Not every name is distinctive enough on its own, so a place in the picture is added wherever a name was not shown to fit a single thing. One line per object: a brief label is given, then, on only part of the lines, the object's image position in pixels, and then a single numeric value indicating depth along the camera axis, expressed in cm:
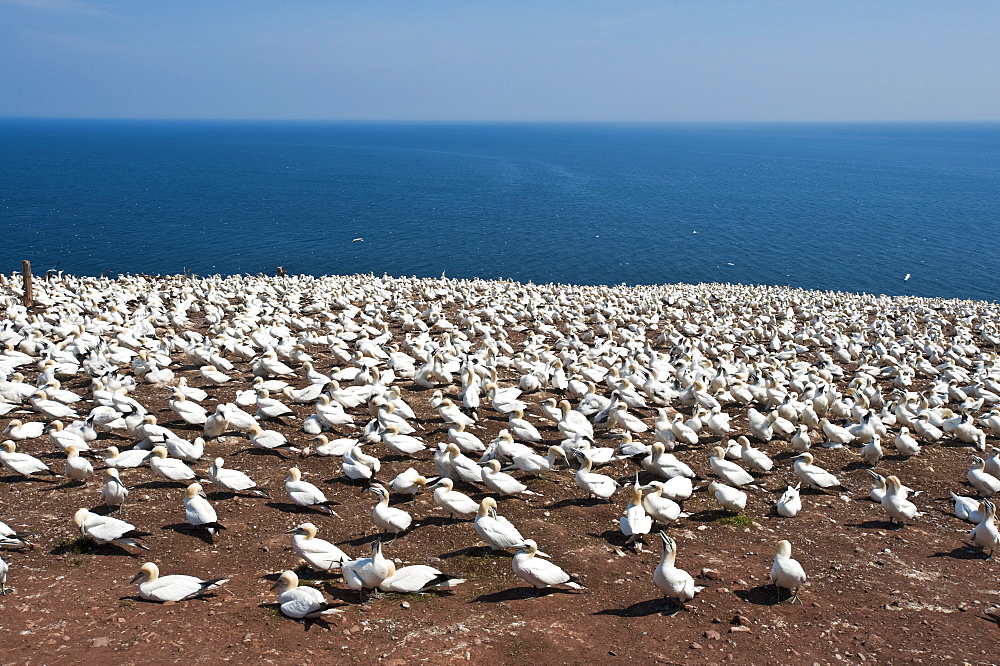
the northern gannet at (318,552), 812
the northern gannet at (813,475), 1140
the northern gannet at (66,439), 1096
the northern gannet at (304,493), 991
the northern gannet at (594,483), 1046
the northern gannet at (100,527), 856
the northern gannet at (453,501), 966
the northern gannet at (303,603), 736
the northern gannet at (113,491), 951
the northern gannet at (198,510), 912
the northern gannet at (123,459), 1070
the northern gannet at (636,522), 933
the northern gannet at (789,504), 1056
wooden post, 2419
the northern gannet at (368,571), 770
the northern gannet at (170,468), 1033
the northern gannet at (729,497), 1031
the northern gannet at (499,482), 1041
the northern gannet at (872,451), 1271
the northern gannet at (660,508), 970
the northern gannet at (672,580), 786
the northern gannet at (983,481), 1135
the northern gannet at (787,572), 819
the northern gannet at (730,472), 1110
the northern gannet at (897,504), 1038
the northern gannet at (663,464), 1116
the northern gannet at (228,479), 1008
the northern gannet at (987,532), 953
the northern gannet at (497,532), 881
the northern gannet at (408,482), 1030
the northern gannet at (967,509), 1055
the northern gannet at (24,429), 1169
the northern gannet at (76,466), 1029
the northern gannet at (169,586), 755
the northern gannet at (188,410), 1259
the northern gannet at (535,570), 802
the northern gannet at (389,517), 914
